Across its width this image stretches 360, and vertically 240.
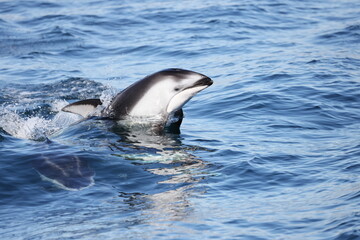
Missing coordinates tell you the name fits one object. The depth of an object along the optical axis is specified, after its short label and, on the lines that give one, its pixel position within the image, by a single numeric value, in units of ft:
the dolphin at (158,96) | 73.00
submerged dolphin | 59.93
